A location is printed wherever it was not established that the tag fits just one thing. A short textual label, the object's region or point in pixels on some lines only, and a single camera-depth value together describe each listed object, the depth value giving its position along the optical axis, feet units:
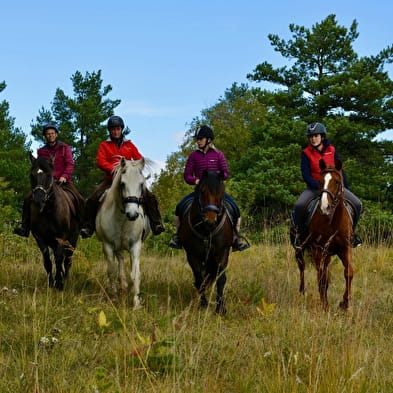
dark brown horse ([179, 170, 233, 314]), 45.80
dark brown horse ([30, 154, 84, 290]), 52.16
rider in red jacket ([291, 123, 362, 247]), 54.24
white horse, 47.78
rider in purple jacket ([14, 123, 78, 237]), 59.31
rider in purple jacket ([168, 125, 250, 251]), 52.21
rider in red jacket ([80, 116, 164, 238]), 55.98
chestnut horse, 47.16
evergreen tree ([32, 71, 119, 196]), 267.59
